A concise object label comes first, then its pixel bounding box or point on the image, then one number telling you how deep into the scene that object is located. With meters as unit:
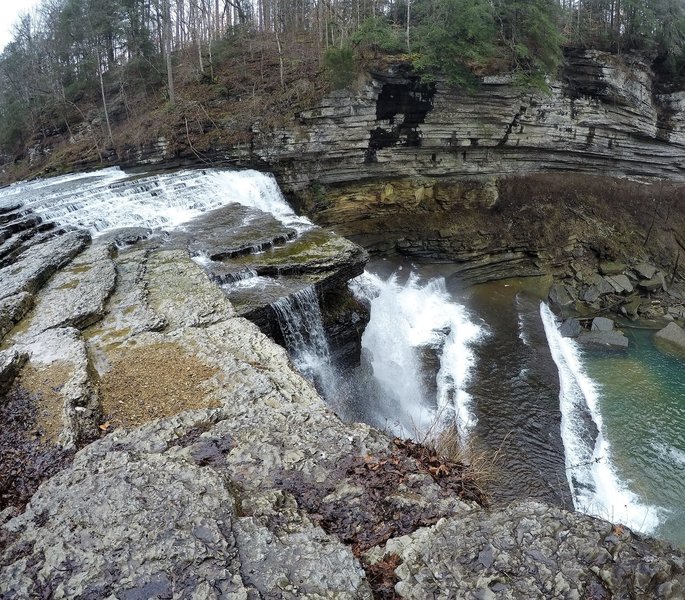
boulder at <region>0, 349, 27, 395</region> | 5.99
